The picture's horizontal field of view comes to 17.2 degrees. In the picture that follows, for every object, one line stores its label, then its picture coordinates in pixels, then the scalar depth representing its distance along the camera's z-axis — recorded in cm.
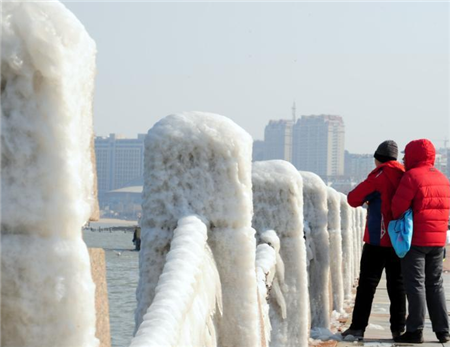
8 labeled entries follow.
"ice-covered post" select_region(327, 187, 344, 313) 1366
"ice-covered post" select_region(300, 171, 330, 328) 1206
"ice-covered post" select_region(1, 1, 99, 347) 269
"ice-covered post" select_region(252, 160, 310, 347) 830
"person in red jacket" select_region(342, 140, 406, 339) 1216
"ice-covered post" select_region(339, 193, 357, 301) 1704
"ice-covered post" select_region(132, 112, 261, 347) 532
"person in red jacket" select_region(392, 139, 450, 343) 1176
